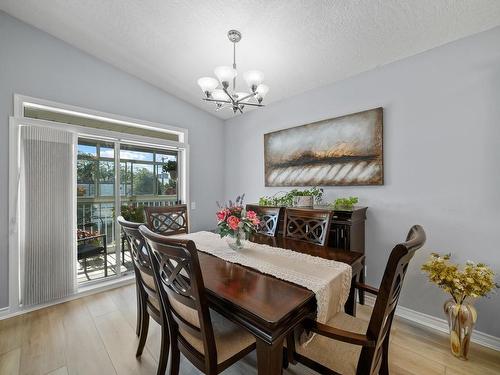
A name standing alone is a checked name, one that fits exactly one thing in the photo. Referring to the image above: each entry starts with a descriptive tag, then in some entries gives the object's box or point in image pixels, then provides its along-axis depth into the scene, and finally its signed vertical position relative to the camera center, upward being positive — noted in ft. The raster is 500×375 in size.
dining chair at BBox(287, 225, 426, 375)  3.03 -2.42
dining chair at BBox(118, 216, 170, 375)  4.63 -2.45
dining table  3.10 -1.73
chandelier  5.88 +2.90
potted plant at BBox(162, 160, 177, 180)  11.94 +1.17
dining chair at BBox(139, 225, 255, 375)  3.28 -2.22
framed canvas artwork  8.13 +1.52
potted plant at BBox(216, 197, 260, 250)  5.59 -0.88
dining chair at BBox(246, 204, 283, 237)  8.04 -1.11
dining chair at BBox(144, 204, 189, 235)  8.09 -1.11
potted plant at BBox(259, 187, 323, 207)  9.00 -0.43
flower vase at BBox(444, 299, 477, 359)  5.57 -3.52
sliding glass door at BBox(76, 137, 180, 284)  9.54 -0.32
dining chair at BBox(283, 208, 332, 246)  6.80 -1.19
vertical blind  7.84 -0.86
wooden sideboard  7.42 -1.43
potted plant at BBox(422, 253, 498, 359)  5.48 -2.62
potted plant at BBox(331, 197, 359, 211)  8.05 -0.55
